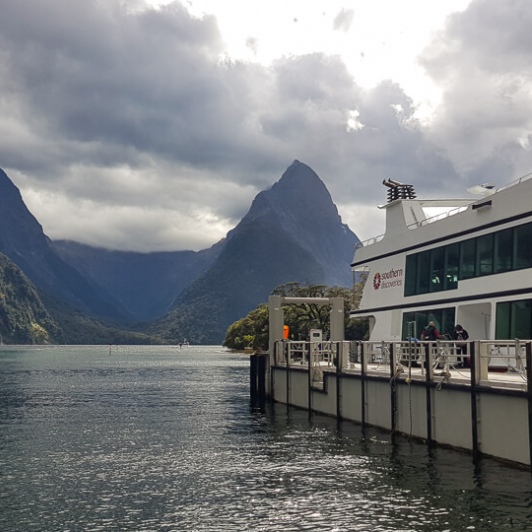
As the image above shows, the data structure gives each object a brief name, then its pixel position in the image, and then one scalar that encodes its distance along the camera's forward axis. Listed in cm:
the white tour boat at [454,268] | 2805
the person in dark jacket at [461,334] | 2761
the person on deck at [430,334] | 2928
